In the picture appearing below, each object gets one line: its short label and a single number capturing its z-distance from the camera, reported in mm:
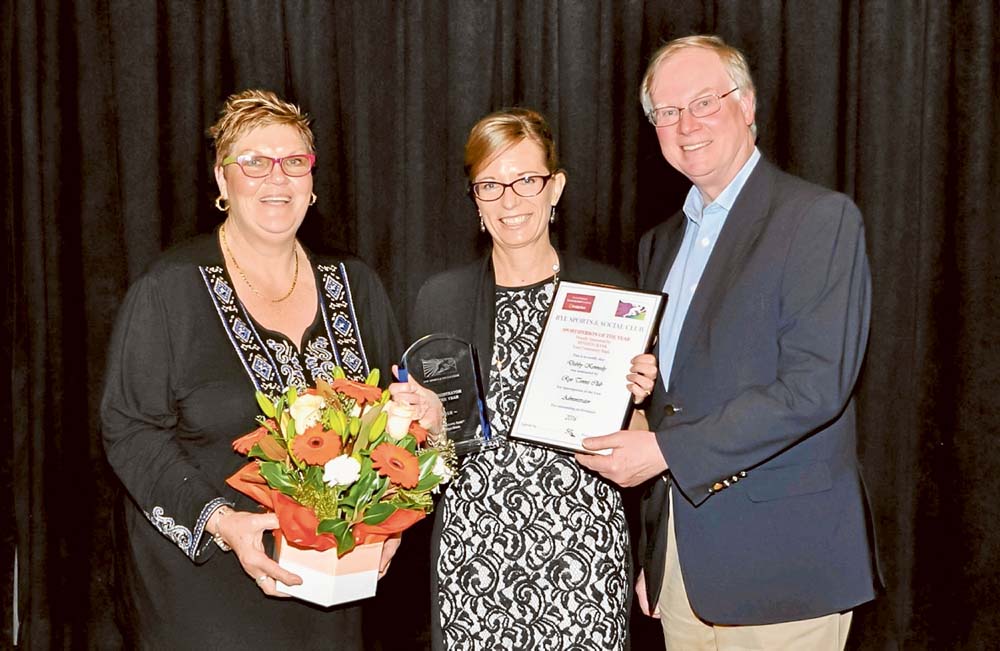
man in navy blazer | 2152
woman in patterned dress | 2512
